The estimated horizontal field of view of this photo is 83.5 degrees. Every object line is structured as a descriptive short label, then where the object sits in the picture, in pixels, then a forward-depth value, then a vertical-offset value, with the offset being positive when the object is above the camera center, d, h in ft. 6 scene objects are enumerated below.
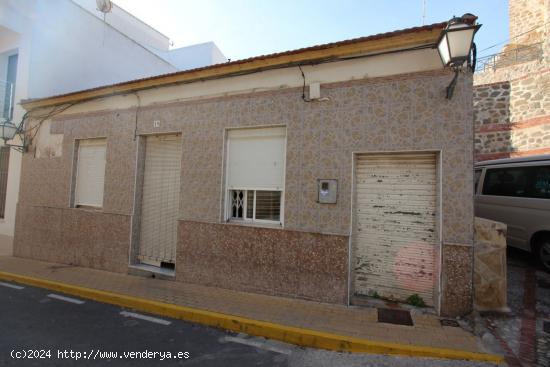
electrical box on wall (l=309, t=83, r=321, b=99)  16.81 +5.92
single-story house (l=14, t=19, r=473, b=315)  14.65 +1.27
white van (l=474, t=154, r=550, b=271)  18.94 +0.50
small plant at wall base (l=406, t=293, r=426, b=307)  15.31 -4.85
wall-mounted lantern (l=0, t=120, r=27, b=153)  27.27 +4.89
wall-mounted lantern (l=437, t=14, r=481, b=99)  12.30 +6.74
